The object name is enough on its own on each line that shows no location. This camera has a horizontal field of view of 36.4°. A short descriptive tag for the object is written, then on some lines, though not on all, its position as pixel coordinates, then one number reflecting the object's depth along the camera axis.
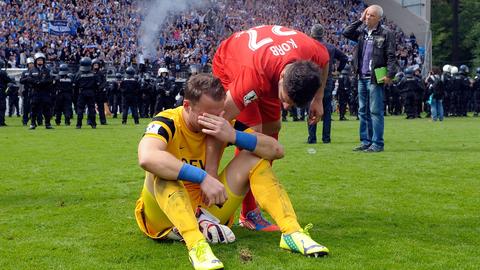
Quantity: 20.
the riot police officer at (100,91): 21.54
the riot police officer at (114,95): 28.86
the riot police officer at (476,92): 32.16
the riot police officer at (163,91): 27.30
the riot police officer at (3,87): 22.00
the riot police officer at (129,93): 23.47
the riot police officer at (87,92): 20.86
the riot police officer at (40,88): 20.00
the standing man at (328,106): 13.71
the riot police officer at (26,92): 20.20
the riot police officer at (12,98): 25.15
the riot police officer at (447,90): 30.79
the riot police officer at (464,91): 31.19
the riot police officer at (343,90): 28.09
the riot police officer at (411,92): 29.00
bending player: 4.37
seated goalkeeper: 4.30
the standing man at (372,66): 11.57
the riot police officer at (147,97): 26.92
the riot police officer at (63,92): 21.91
